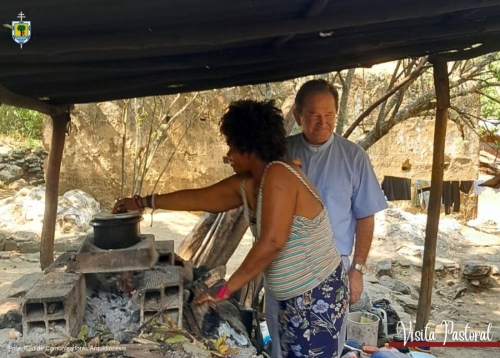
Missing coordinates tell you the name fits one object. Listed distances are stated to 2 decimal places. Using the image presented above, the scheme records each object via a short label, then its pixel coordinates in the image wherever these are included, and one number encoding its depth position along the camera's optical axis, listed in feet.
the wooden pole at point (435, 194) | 12.23
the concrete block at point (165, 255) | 9.75
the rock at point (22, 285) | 10.16
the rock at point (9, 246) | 28.43
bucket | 11.27
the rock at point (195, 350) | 7.04
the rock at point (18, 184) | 43.13
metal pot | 8.36
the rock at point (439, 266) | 28.58
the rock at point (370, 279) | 24.35
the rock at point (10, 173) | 43.63
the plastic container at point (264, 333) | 10.00
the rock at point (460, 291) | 26.31
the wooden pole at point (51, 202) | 13.60
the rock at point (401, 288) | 24.44
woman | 6.19
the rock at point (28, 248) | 28.40
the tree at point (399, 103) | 14.33
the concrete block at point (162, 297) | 7.80
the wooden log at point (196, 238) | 13.83
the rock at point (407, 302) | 21.38
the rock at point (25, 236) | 29.30
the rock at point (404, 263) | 29.25
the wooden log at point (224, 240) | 13.21
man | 7.80
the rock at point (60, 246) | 27.07
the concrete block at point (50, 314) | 7.28
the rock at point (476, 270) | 27.58
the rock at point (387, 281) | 24.68
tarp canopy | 6.05
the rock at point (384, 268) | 27.58
